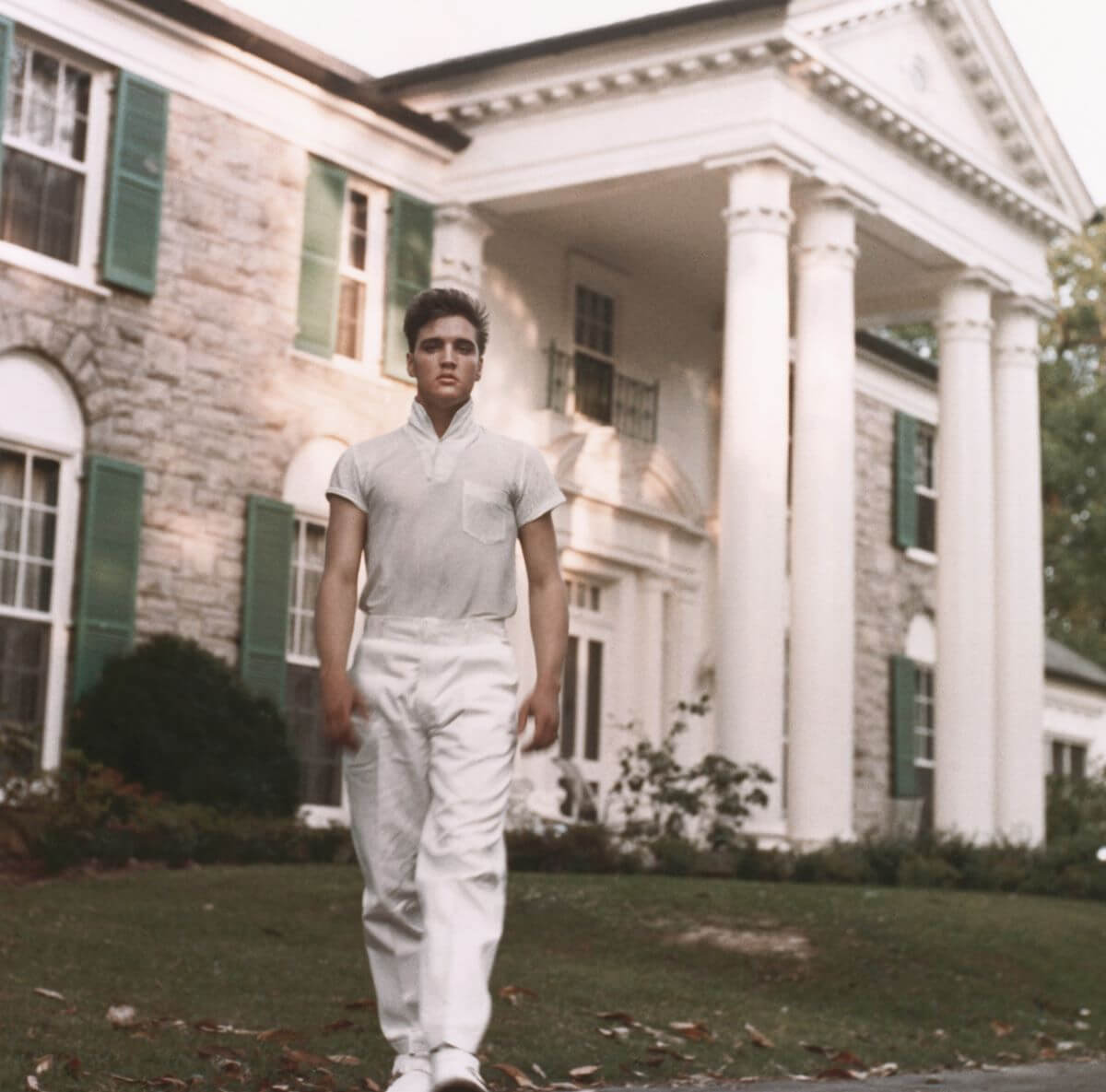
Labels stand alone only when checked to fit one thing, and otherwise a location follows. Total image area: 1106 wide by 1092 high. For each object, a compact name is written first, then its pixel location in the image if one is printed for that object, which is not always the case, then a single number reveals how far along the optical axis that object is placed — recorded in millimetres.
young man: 5062
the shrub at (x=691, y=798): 16906
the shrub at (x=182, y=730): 15109
